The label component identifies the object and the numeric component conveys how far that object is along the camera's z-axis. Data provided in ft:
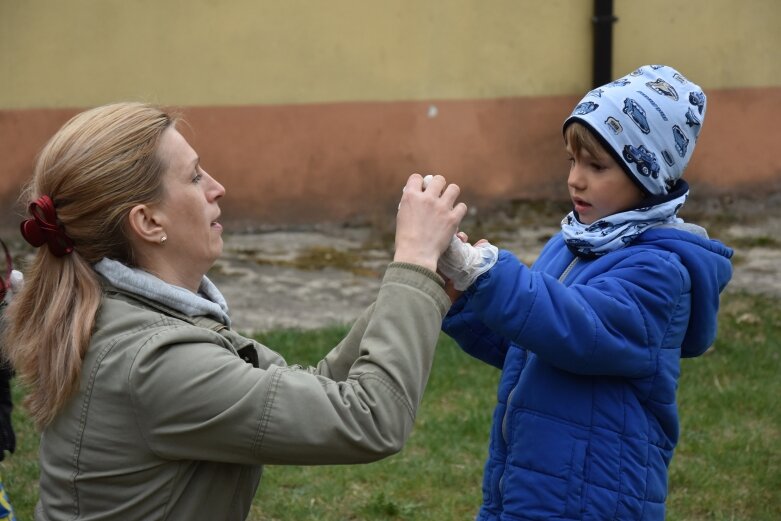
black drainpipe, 32.76
